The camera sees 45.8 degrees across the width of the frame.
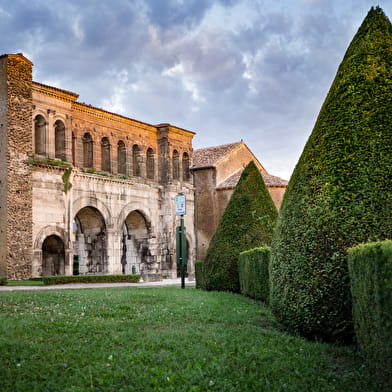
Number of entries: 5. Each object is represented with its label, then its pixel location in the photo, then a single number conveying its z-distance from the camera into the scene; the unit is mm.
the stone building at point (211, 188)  33438
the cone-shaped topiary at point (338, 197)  5766
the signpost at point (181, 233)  18016
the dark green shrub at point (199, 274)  15567
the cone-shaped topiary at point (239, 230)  13461
